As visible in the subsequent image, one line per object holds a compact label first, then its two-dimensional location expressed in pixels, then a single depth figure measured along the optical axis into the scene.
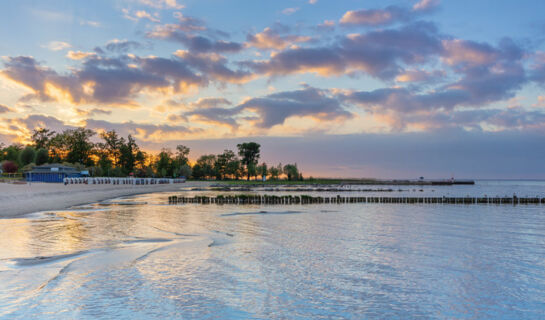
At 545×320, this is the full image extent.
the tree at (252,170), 162.06
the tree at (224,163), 163.12
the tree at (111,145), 148.75
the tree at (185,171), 158.62
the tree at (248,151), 172.25
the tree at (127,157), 146.88
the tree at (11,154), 142.00
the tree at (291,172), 170.38
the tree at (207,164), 163.75
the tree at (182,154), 168.88
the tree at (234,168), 161.90
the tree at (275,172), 170.38
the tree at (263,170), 165.25
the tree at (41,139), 148.00
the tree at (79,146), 137.74
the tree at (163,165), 158.00
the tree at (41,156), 130.25
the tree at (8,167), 119.12
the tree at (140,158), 152.00
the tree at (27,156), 130.38
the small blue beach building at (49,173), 97.12
